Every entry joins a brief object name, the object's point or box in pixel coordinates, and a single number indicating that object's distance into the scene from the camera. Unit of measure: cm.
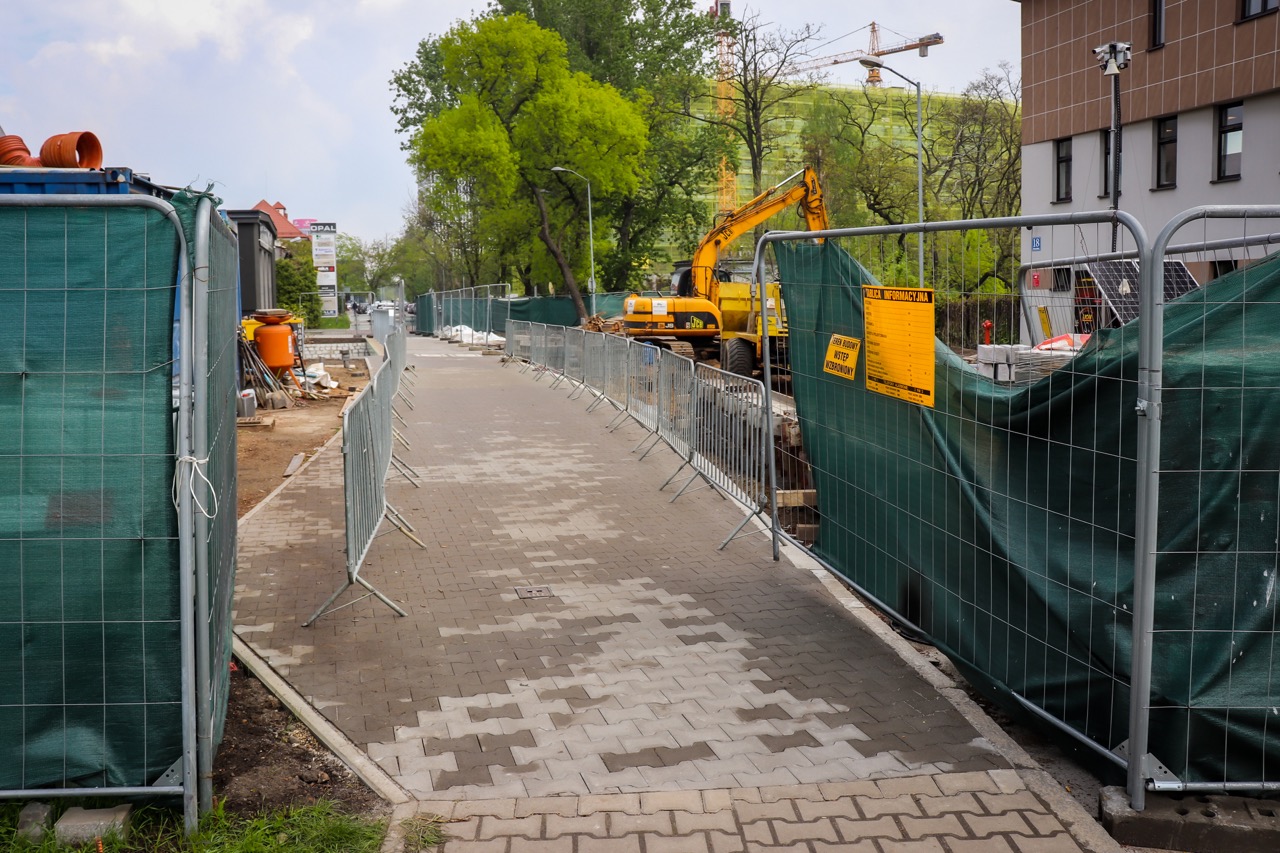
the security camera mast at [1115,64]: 2019
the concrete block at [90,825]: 426
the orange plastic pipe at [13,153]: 1216
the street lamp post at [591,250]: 4889
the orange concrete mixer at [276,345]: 2166
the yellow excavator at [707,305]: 2662
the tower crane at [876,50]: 10394
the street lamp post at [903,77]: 2960
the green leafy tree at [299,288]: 5241
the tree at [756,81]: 5247
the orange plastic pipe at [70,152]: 1118
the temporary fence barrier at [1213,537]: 422
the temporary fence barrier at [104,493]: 420
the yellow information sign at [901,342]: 586
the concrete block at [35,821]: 427
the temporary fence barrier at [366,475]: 726
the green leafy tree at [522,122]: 4794
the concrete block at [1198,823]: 423
